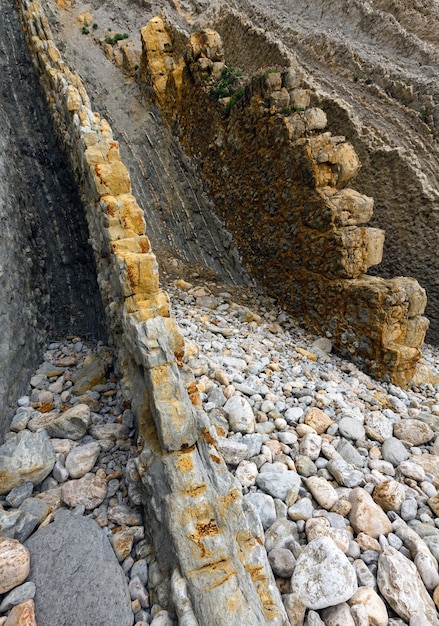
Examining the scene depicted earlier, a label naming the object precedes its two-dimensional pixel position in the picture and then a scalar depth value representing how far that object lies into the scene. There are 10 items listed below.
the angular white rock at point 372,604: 1.61
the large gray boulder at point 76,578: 1.55
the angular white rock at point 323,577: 1.62
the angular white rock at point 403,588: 1.65
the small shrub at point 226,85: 5.86
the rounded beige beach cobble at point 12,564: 1.58
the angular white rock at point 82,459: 2.20
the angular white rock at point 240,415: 2.55
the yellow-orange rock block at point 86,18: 10.79
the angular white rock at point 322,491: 2.12
